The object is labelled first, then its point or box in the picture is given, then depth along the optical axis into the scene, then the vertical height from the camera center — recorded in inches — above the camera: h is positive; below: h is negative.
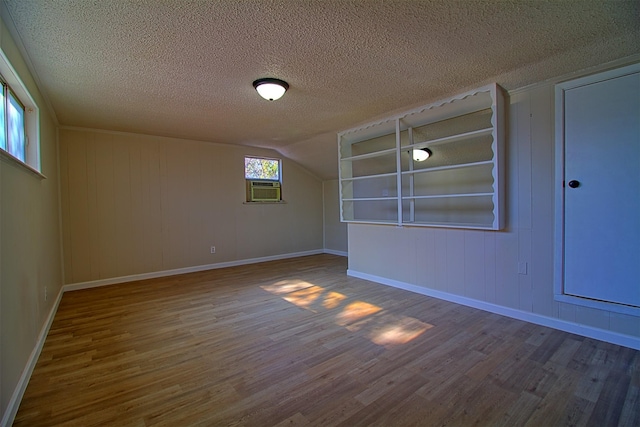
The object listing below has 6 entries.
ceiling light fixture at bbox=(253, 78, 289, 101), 106.3 +43.3
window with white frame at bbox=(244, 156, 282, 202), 228.5 +23.4
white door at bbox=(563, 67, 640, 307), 90.0 +4.2
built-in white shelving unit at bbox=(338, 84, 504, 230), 118.6 +25.4
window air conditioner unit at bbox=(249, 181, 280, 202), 229.3 +13.3
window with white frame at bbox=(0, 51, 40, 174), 77.3 +28.6
